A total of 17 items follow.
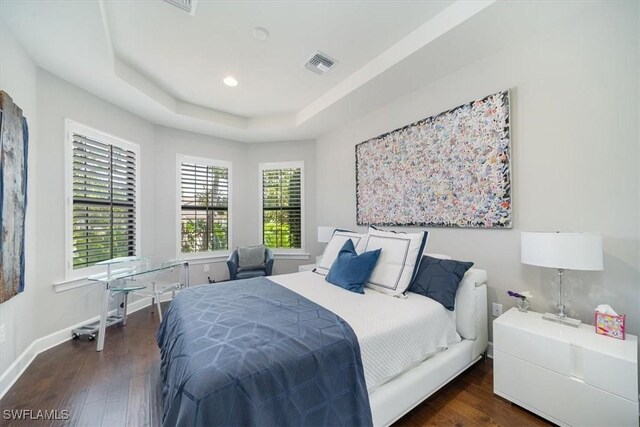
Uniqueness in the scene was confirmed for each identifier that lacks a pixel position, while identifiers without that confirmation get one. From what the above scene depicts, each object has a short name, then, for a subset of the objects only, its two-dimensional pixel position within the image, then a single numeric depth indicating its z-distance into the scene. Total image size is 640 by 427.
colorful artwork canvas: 2.15
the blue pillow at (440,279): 1.91
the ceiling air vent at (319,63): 2.52
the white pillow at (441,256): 2.33
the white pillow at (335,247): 2.64
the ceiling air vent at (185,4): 1.85
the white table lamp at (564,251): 1.49
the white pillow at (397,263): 2.05
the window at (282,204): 4.57
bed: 1.20
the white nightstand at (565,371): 1.29
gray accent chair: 3.75
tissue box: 1.47
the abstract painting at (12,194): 1.75
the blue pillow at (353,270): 2.13
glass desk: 2.45
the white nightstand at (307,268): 3.56
